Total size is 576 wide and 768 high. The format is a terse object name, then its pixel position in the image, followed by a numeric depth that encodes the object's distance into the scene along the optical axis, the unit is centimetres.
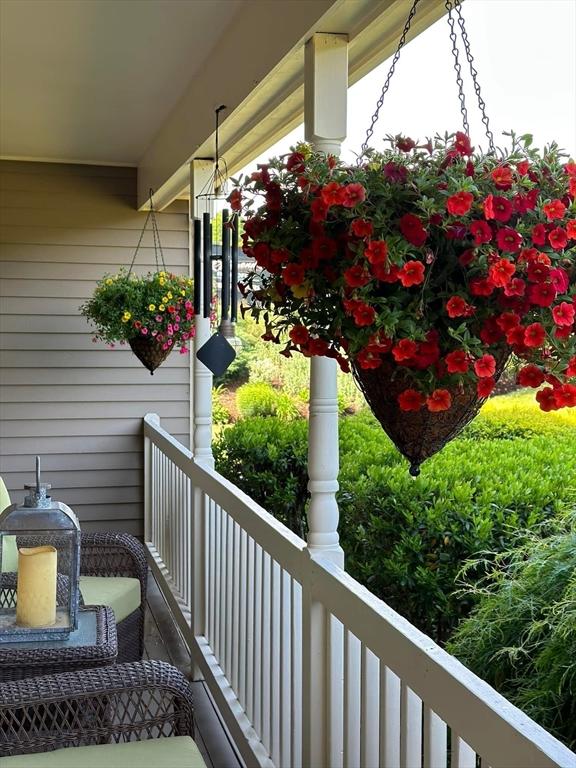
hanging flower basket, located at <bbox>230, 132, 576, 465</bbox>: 136
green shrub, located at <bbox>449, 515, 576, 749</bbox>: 218
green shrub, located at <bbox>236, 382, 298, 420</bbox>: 961
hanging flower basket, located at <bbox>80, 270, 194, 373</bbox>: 548
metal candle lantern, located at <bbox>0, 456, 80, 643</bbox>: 269
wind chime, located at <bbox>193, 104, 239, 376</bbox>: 347
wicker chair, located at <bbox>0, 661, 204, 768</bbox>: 222
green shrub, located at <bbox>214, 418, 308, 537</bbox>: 529
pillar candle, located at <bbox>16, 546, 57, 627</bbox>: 268
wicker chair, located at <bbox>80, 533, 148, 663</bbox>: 373
